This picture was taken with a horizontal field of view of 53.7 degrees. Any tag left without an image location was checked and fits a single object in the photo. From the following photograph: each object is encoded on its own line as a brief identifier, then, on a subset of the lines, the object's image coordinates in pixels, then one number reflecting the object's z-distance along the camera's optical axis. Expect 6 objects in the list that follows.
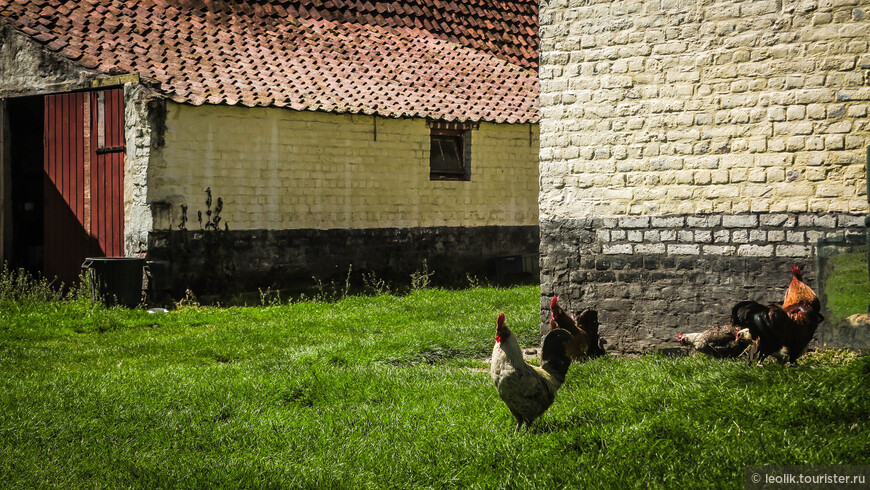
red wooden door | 13.23
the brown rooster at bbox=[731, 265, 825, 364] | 6.79
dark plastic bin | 12.05
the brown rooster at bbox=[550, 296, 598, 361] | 7.97
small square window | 16.56
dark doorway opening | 14.33
